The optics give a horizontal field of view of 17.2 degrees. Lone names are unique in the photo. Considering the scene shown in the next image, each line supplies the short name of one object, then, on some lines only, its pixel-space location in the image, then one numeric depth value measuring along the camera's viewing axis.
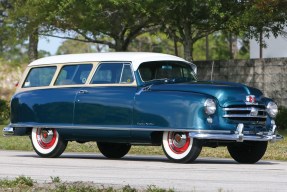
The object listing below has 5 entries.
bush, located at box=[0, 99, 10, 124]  37.14
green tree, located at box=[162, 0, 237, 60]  29.73
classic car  15.38
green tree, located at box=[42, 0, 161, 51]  30.28
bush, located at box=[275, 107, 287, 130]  30.11
